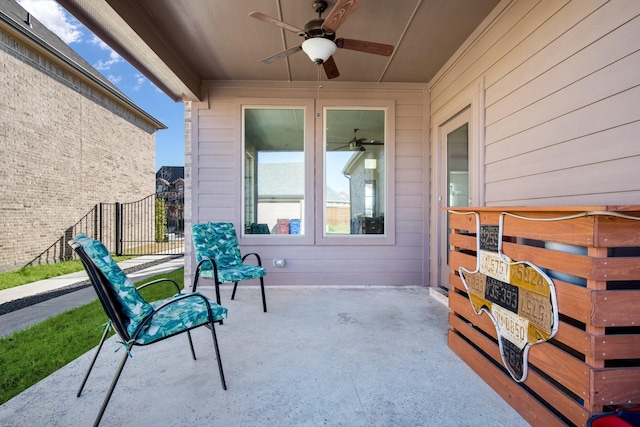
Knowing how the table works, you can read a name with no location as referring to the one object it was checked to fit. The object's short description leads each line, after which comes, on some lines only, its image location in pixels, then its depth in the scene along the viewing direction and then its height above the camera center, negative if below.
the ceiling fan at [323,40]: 2.41 +1.46
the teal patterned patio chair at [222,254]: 3.07 -0.46
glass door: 3.49 +0.46
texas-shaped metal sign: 1.44 -0.44
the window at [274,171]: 4.36 +0.59
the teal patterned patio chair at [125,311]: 1.51 -0.52
